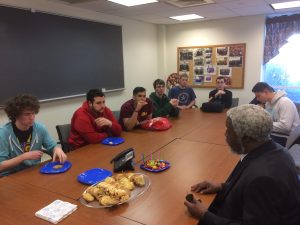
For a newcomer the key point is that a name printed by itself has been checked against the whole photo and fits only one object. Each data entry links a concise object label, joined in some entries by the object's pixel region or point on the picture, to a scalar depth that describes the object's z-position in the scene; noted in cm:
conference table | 126
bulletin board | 511
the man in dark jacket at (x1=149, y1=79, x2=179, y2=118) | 353
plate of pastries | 131
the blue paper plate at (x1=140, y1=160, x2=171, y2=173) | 173
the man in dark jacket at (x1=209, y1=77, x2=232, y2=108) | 460
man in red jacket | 239
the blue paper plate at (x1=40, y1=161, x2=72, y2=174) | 174
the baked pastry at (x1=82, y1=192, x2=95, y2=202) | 134
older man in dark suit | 99
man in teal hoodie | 184
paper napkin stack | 120
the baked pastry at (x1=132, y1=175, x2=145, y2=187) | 151
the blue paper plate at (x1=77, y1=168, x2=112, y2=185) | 156
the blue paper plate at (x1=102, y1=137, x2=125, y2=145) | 236
